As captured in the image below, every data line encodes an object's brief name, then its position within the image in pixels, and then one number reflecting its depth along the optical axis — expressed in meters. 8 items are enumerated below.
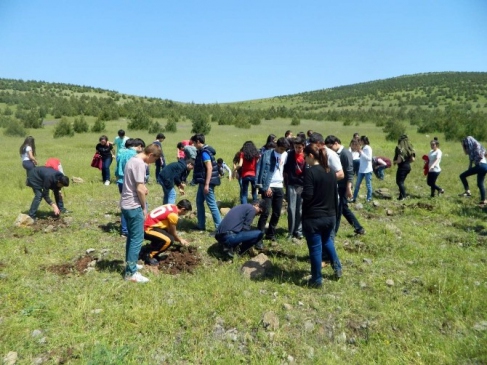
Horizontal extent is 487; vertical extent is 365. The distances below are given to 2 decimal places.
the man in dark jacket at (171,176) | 6.72
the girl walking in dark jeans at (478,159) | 8.37
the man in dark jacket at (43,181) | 6.84
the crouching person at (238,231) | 5.34
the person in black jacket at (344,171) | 5.82
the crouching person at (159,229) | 5.08
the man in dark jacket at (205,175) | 6.06
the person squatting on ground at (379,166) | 11.84
